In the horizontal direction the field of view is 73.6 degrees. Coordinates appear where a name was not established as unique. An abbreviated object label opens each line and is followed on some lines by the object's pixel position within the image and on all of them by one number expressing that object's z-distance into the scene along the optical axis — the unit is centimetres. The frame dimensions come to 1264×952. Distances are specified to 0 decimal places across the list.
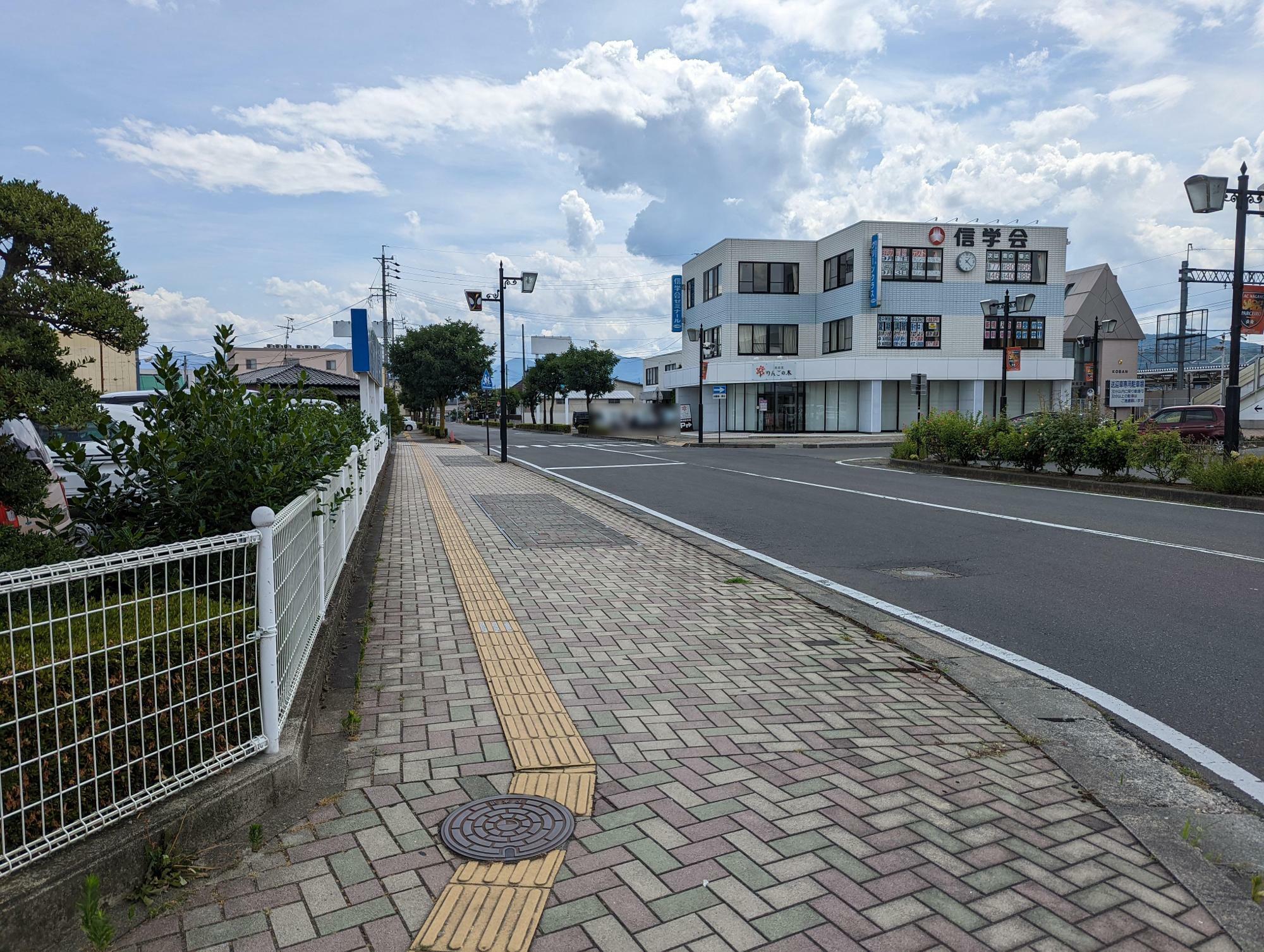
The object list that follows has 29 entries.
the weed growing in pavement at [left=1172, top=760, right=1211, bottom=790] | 377
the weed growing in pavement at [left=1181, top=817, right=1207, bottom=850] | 326
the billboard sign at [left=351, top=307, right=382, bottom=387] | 1839
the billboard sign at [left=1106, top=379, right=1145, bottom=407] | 2308
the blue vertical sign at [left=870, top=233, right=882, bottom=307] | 4331
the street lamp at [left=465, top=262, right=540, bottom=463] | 2447
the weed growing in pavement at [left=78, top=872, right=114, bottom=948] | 246
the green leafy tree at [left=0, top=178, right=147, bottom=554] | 375
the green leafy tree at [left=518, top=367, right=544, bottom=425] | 7975
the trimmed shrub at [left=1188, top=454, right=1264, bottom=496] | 1370
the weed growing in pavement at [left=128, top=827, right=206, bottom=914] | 278
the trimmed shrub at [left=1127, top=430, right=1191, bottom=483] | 1549
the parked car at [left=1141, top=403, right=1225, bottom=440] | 2802
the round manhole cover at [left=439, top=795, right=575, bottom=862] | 306
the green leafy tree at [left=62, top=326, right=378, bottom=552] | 441
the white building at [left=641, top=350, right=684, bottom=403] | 6378
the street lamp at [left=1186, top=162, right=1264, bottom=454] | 1471
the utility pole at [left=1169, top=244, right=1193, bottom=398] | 5650
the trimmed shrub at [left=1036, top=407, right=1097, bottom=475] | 1750
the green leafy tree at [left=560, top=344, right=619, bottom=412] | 6706
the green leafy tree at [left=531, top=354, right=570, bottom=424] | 7462
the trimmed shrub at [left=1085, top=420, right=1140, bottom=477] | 1641
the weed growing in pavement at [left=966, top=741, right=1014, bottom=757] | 406
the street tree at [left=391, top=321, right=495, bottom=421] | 5300
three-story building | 4488
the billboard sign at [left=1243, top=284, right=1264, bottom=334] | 2927
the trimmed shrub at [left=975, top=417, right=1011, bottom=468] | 1998
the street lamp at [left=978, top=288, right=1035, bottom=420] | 2403
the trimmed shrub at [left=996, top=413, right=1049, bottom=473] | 1862
